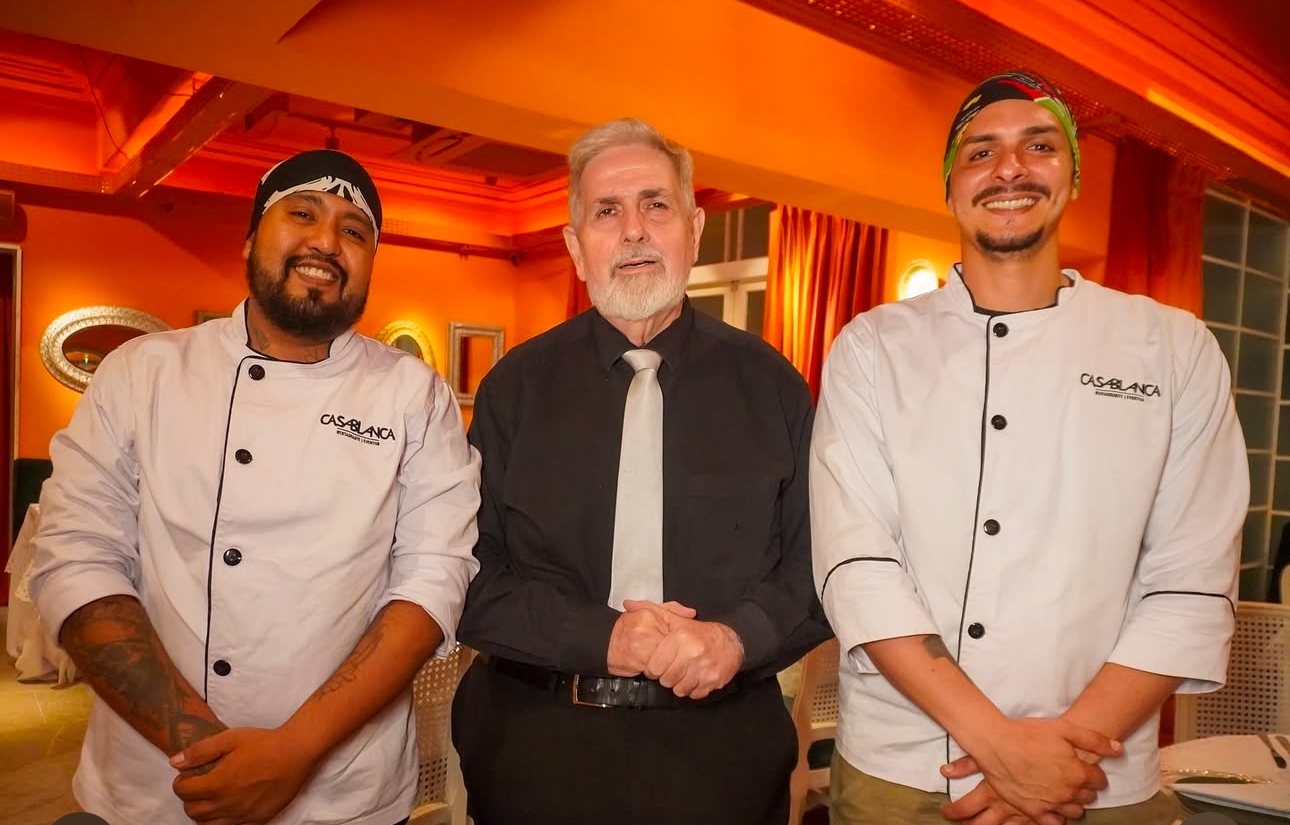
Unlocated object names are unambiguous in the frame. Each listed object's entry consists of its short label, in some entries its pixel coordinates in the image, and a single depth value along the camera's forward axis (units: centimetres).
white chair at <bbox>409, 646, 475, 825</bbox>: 216
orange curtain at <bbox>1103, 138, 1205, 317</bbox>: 548
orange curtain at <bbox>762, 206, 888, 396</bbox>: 596
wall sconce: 585
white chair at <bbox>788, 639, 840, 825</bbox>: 270
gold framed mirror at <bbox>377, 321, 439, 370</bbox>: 829
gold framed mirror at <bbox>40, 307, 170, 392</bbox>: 659
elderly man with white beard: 148
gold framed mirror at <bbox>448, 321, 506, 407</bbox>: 876
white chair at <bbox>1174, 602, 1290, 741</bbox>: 249
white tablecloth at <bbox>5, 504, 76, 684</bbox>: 482
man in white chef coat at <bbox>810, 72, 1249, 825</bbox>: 127
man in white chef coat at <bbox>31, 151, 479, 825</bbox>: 132
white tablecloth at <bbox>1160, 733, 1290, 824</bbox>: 149
